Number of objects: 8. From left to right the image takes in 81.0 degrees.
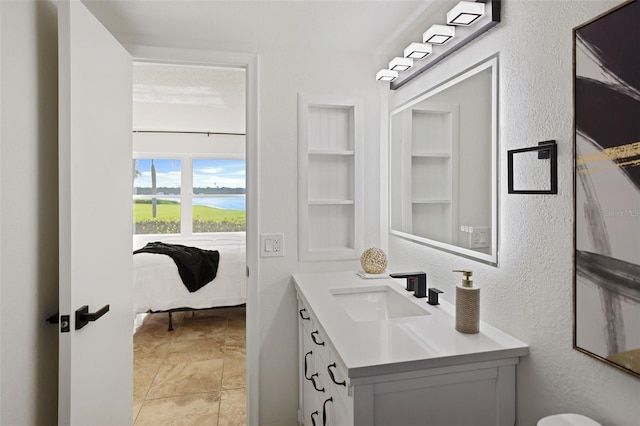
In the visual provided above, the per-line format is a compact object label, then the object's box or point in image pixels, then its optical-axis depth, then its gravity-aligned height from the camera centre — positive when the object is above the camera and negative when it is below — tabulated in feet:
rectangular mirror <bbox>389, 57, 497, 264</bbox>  4.51 +0.66
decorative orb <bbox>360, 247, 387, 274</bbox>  6.82 -0.94
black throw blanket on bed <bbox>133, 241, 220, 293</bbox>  12.26 -1.79
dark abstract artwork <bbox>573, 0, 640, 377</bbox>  2.77 +0.19
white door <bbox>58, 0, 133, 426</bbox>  4.41 -0.11
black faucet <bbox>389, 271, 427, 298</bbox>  5.47 -1.05
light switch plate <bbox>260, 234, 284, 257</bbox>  7.04 -0.66
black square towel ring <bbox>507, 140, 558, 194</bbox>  3.53 +0.41
